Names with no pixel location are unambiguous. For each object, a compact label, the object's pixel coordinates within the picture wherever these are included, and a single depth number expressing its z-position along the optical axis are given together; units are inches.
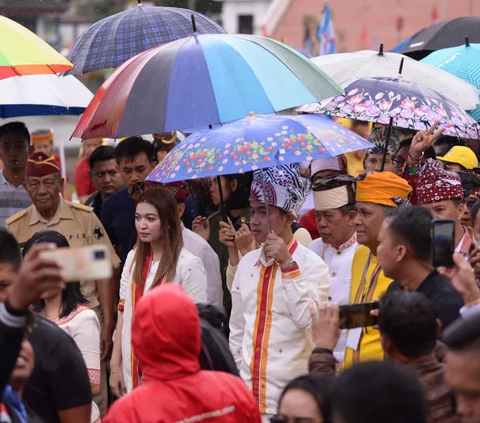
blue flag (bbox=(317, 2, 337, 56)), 1301.7
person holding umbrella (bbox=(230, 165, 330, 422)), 457.4
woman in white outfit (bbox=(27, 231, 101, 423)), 436.5
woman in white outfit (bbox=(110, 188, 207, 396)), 510.9
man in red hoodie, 311.1
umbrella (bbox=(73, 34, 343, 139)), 486.3
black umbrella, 867.4
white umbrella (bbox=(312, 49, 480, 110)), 617.3
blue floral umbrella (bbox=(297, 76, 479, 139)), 534.0
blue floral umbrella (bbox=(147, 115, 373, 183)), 447.2
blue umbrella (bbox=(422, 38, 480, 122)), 705.0
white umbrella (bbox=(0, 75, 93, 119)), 605.0
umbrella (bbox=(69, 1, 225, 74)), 618.5
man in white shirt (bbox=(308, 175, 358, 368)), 524.7
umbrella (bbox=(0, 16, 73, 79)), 519.2
